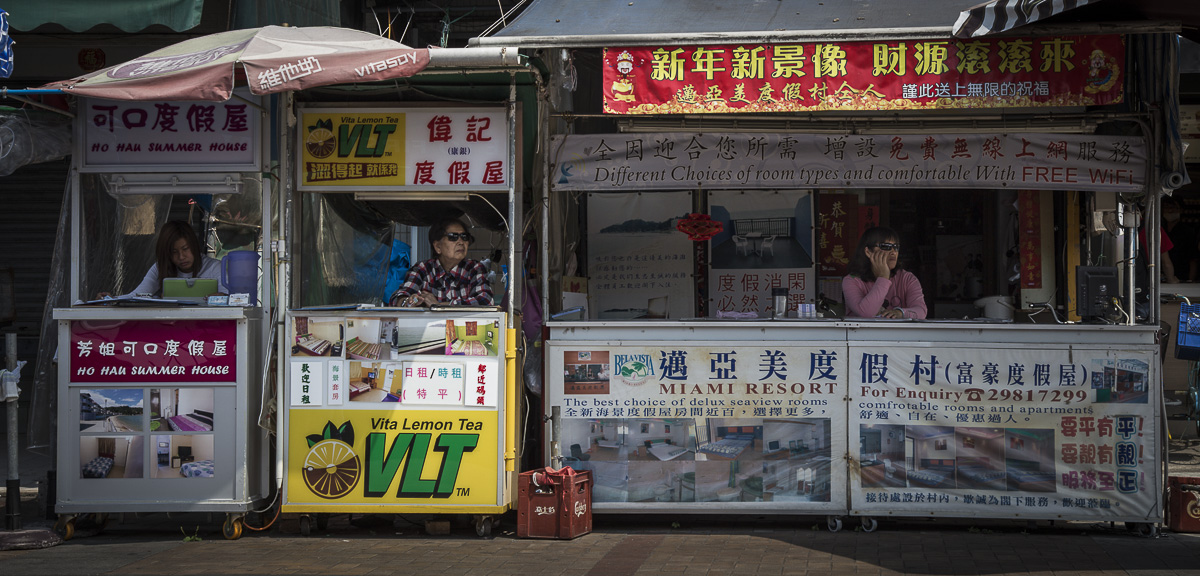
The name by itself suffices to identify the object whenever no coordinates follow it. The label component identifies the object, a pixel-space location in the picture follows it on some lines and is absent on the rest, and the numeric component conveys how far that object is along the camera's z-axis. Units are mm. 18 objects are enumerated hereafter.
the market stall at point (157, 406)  6551
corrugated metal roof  6457
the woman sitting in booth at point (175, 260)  7227
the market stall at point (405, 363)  6516
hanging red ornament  8867
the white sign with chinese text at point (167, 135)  6762
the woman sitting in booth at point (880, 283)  7273
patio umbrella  5922
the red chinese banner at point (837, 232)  9523
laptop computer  6852
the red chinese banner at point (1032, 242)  8570
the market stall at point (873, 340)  6430
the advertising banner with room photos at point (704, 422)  6680
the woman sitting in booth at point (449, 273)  7102
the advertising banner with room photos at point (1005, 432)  6488
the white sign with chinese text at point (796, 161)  6836
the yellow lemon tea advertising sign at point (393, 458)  6504
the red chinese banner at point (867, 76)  6316
